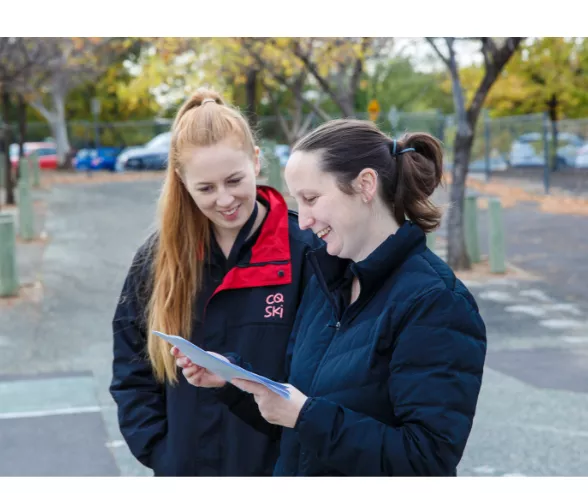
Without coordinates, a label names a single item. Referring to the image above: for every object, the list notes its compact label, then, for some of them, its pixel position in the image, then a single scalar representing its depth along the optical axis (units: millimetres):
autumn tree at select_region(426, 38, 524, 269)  11578
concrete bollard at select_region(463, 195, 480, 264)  12602
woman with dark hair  1892
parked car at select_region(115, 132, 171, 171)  35656
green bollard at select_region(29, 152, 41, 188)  29625
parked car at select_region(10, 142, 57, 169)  39625
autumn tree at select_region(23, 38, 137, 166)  19875
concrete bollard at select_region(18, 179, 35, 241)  15758
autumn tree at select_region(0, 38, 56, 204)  16812
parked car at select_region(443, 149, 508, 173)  27203
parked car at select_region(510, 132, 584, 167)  23812
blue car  38156
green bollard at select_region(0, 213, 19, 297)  10727
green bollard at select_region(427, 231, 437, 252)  11910
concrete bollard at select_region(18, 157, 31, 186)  23541
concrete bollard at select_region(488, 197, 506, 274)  11703
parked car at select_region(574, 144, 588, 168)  23312
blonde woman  2652
